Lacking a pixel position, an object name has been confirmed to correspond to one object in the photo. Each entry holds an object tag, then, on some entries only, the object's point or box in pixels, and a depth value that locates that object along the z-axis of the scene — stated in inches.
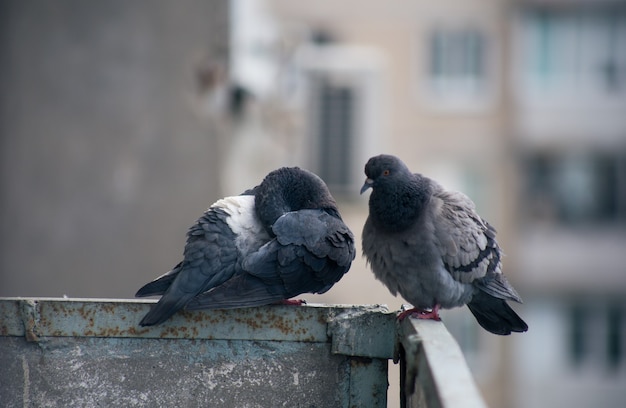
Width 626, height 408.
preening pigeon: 324.2
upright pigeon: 357.1
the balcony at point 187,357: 305.9
